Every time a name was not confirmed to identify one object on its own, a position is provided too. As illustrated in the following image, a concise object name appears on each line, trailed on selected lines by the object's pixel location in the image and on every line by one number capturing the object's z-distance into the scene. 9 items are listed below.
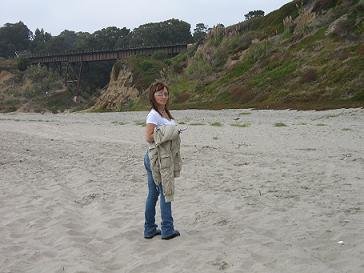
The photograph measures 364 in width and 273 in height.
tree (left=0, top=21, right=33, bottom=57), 148.25
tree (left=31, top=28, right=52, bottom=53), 137.05
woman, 5.58
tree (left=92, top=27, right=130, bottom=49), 111.88
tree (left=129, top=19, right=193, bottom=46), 106.00
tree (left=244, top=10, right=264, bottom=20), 93.44
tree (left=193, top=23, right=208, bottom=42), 127.75
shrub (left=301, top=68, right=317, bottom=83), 30.99
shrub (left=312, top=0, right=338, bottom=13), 44.41
